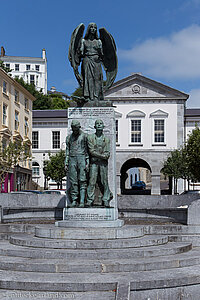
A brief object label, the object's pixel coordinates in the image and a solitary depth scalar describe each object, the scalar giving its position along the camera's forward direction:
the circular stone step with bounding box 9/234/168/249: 7.78
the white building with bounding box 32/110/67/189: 52.22
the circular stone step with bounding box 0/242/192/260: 7.14
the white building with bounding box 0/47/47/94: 102.94
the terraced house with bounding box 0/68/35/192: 39.34
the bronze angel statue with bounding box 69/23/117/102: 11.29
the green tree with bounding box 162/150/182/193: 43.59
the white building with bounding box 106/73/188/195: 48.16
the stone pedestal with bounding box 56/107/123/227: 9.92
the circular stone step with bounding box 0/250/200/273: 6.53
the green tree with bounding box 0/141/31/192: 32.12
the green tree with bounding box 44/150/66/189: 44.94
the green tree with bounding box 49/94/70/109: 77.38
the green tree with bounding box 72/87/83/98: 73.56
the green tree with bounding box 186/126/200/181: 34.59
